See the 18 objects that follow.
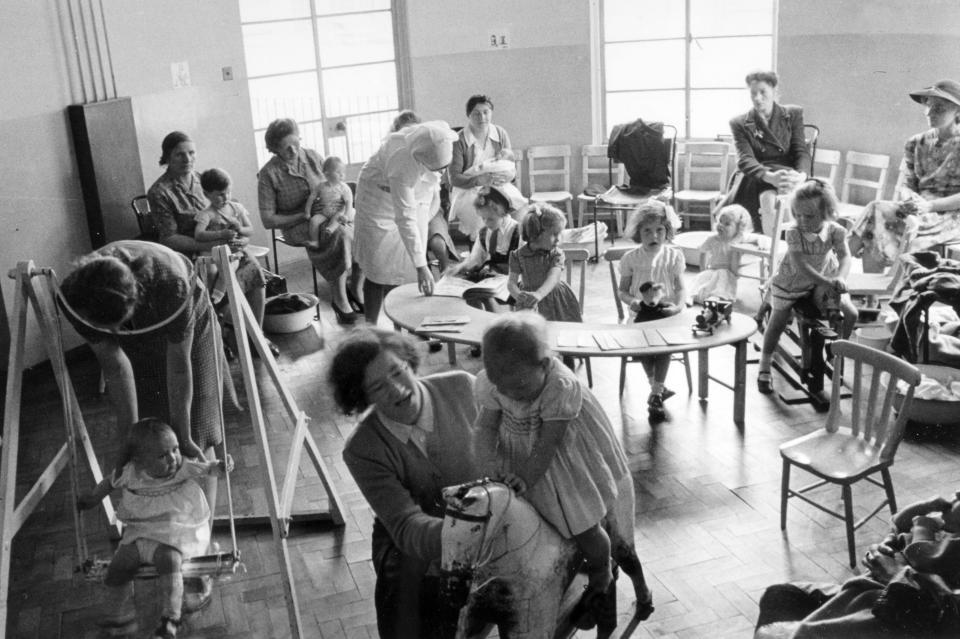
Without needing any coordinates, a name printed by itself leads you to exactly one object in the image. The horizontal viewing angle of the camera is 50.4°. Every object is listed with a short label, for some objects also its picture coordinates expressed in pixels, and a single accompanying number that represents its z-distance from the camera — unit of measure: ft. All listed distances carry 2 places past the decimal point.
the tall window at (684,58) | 33.12
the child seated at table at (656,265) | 19.63
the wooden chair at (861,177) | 29.89
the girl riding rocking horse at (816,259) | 19.49
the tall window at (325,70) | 31.60
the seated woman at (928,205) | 23.49
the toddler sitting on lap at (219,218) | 23.13
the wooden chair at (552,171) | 34.53
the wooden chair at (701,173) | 33.09
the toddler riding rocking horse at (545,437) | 10.26
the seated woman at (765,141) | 27.45
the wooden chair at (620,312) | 20.49
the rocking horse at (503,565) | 9.04
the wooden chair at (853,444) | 14.26
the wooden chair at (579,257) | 23.68
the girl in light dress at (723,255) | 23.61
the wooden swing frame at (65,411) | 12.87
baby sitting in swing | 13.44
